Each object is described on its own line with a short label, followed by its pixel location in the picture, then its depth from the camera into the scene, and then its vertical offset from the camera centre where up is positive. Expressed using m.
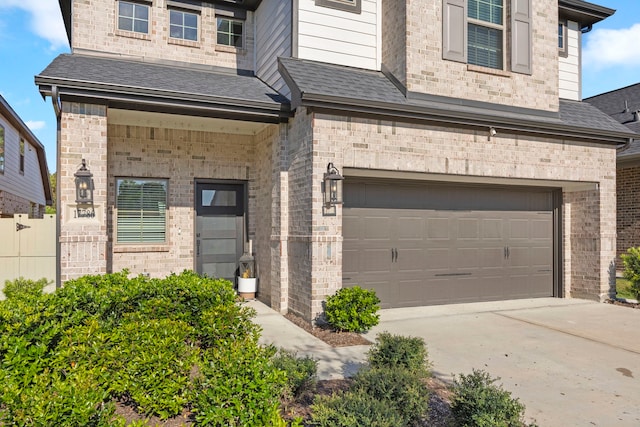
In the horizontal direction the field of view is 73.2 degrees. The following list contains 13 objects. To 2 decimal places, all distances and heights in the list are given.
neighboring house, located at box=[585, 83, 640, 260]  12.15 +0.92
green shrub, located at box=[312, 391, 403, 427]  2.83 -1.34
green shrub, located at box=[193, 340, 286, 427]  2.77 -1.18
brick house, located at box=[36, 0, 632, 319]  6.95 +1.29
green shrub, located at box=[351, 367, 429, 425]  3.32 -1.38
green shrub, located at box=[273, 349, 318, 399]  3.76 -1.40
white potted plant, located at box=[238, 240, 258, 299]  8.91 -1.28
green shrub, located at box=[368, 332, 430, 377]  4.21 -1.38
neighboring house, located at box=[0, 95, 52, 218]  12.99 +1.85
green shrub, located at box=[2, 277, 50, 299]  6.06 -1.03
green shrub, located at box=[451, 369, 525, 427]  2.98 -1.37
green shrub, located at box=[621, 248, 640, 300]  8.73 -1.05
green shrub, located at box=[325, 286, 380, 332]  6.29 -1.38
